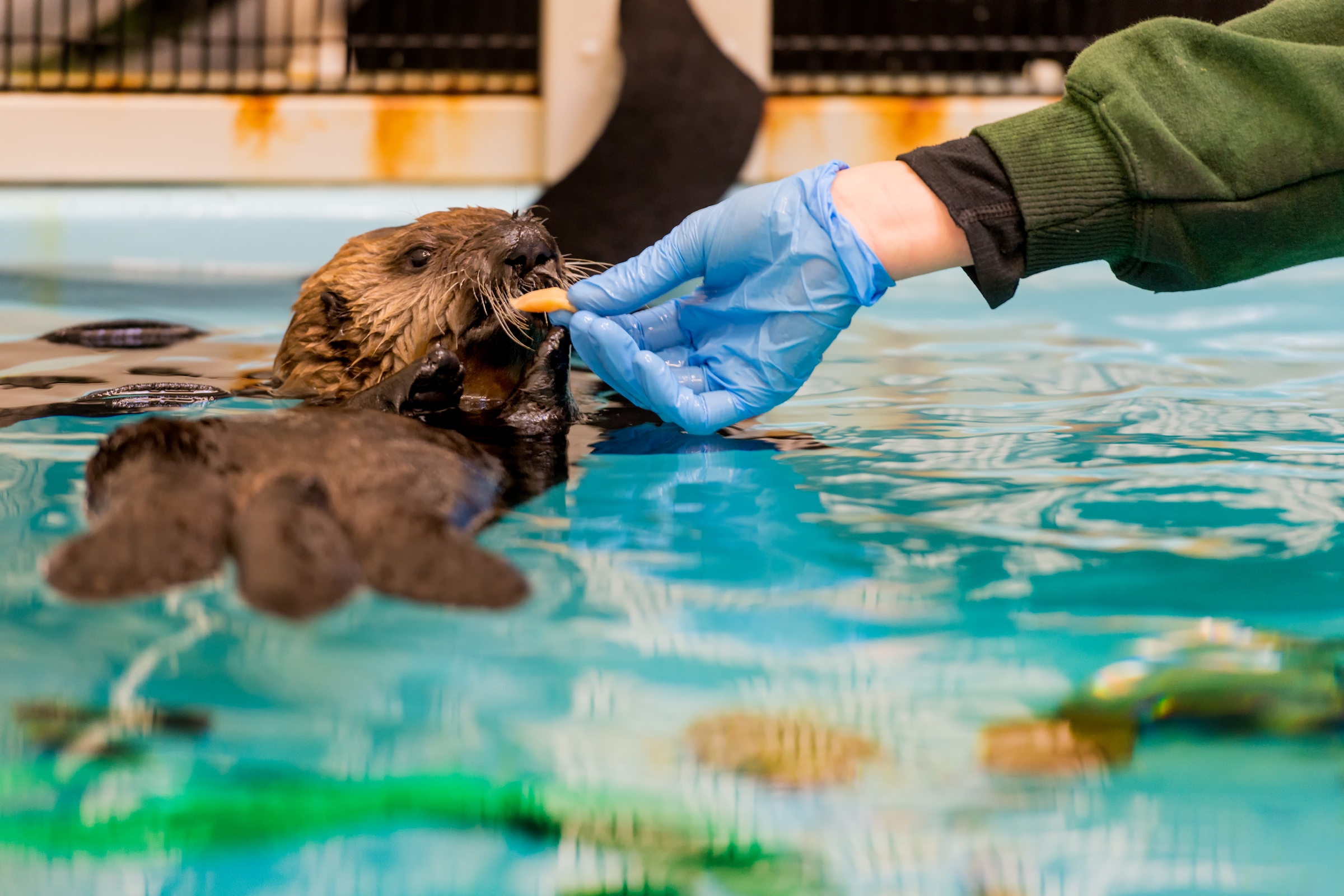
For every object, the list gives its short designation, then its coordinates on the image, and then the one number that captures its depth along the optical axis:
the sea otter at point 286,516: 2.45
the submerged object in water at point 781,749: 2.39
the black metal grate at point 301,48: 3.81
